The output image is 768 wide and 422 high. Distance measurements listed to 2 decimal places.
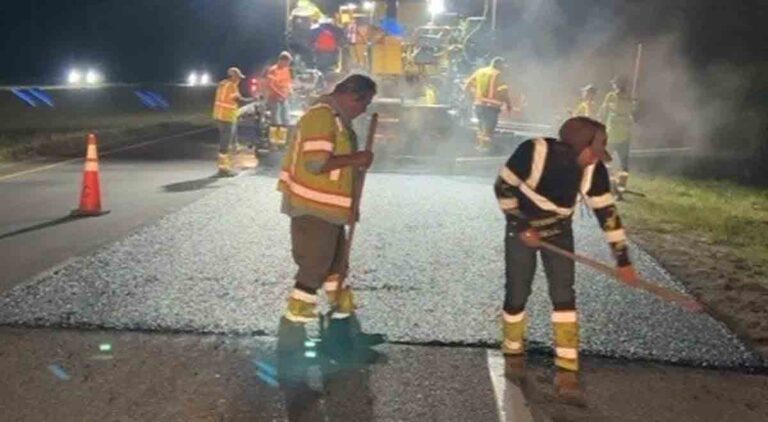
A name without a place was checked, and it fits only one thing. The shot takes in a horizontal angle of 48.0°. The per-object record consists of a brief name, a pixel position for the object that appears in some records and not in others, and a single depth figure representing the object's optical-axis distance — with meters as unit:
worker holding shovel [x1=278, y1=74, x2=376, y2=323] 4.82
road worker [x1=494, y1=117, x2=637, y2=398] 4.89
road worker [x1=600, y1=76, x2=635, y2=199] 12.74
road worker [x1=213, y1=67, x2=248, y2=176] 13.50
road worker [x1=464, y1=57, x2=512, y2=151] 15.24
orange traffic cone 9.83
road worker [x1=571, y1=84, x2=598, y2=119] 13.09
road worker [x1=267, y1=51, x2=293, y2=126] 14.84
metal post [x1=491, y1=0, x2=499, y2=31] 15.91
